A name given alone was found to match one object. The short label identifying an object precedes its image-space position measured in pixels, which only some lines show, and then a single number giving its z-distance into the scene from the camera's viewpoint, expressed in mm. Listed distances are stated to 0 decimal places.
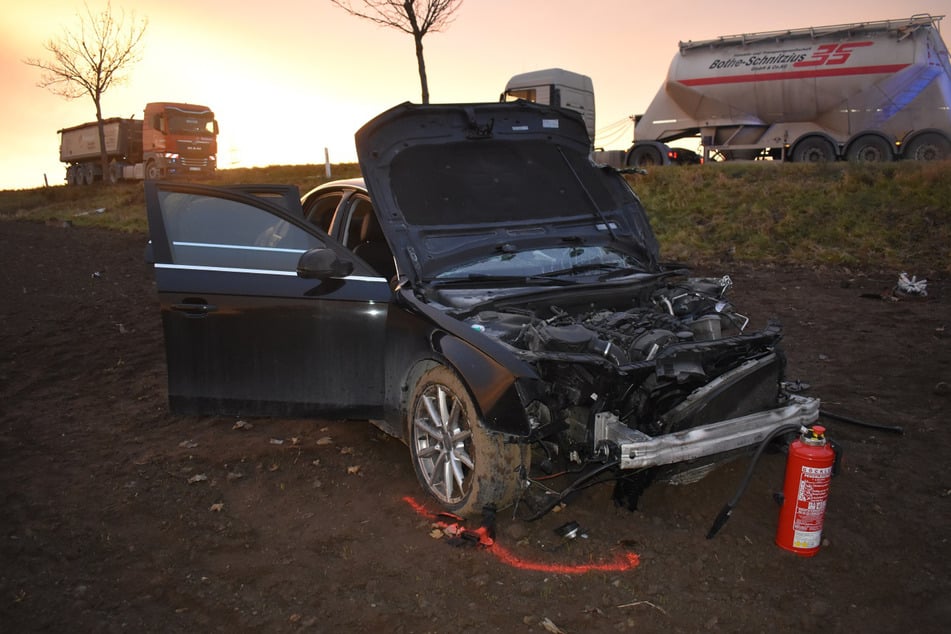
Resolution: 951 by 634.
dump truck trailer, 28141
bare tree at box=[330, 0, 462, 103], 19562
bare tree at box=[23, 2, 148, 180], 33562
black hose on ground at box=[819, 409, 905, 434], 4638
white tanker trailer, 17750
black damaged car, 3287
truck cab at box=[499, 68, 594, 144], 22453
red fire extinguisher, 3281
